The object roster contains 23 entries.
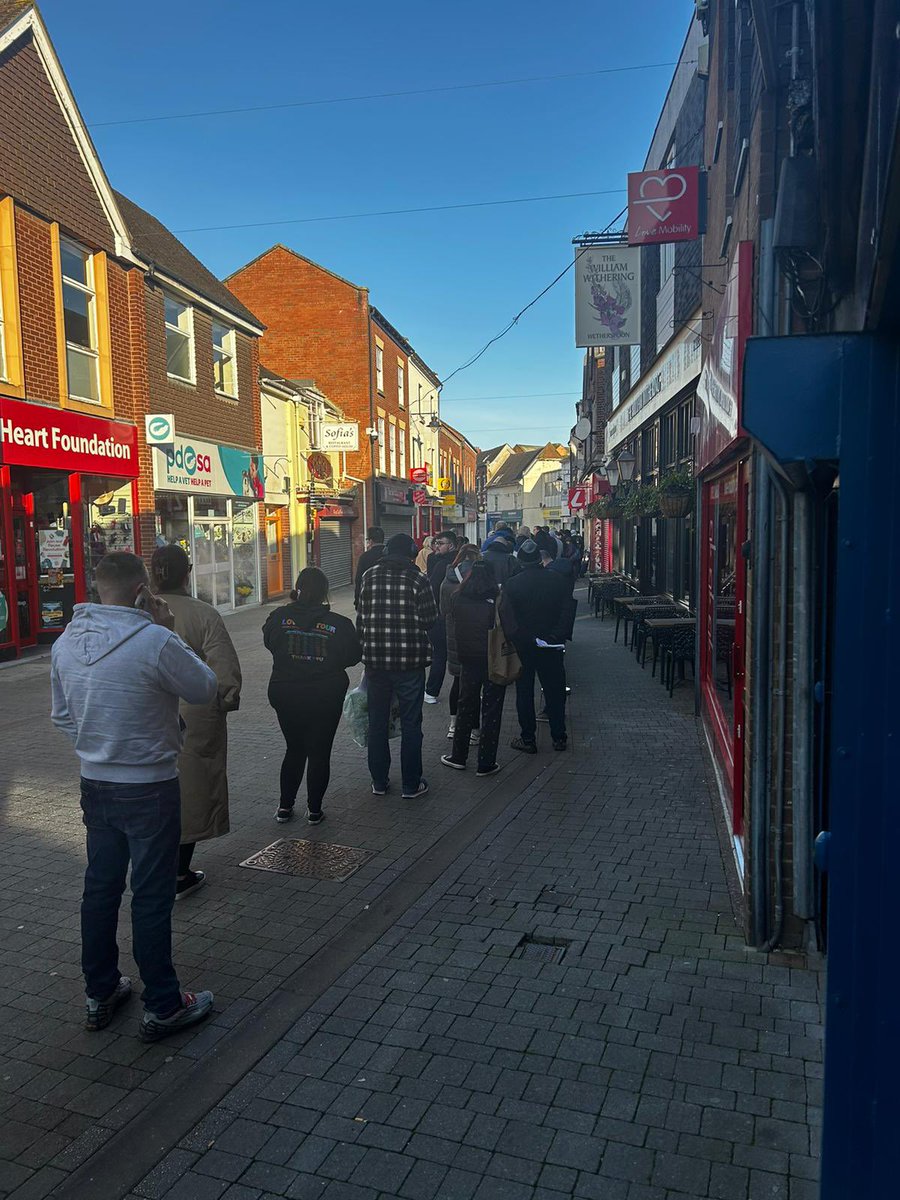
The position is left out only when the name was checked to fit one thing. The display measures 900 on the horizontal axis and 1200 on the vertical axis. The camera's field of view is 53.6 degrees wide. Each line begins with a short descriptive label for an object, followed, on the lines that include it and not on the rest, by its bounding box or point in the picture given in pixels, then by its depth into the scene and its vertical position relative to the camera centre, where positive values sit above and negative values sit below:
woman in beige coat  4.55 -0.90
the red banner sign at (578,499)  27.52 +1.01
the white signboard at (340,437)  25.22 +2.77
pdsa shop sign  16.16 +1.35
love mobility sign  9.00 +3.27
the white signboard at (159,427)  15.45 +1.91
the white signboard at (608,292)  12.11 +3.23
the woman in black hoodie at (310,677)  5.65 -0.90
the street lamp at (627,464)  18.28 +1.36
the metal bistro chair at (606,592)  18.00 -1.27
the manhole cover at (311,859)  5.05 -1.90
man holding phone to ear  3.34 -0.83
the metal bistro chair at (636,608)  13.02 -1.16
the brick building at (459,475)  57.94 +4.27
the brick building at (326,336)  31.91 +7.20
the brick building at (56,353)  12.34 +2.87
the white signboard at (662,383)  11.03 +2.25
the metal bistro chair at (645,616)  11.55 -1.16
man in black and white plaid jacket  6.22 -0.81
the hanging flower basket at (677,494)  10.84 +0.43
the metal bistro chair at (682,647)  9.85 -1.31
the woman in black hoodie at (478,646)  6.91 -0.89
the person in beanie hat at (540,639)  7.61 -0.93
